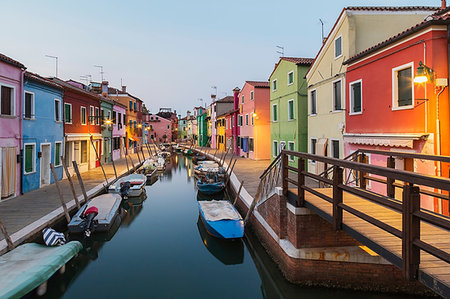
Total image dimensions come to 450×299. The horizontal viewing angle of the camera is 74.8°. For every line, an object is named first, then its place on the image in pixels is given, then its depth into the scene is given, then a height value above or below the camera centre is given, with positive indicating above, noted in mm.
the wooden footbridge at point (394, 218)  3340 -1208
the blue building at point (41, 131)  14977 +1146
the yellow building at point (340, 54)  13031 +4571
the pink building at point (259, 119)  29984 +3110
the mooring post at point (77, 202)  12600 -2214
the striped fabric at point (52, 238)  8703 -2605
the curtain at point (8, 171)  12836 -896
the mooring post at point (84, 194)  13875 -2072
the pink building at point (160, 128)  79562 +5976
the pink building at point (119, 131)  32672 +2304
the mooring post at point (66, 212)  11209 -2379
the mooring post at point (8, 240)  7997 -2441
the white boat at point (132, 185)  17362 -2166
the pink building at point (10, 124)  12891 +1279
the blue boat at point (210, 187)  18922 -2454
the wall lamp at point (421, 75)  7524 +1879
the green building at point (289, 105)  20203 +3270
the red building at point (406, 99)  8336 +1605
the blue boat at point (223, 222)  10688 -2748
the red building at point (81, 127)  20438 +1857
